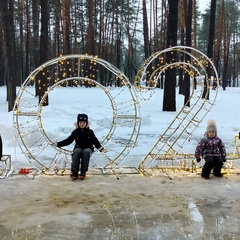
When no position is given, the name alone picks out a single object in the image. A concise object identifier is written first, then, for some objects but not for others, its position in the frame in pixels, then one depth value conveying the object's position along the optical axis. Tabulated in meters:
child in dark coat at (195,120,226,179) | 6.44
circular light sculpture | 7.00
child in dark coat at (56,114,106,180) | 6.43
